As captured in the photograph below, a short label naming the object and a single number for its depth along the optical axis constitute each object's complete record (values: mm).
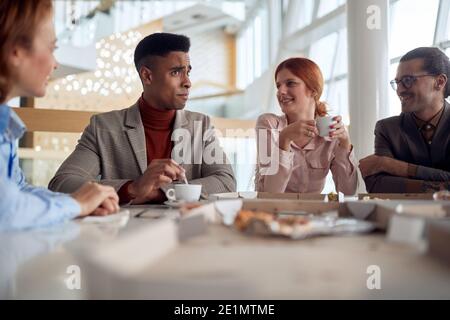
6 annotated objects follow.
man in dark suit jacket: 1570
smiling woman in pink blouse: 1624
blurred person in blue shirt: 685
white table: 381
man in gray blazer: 1448
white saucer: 949
